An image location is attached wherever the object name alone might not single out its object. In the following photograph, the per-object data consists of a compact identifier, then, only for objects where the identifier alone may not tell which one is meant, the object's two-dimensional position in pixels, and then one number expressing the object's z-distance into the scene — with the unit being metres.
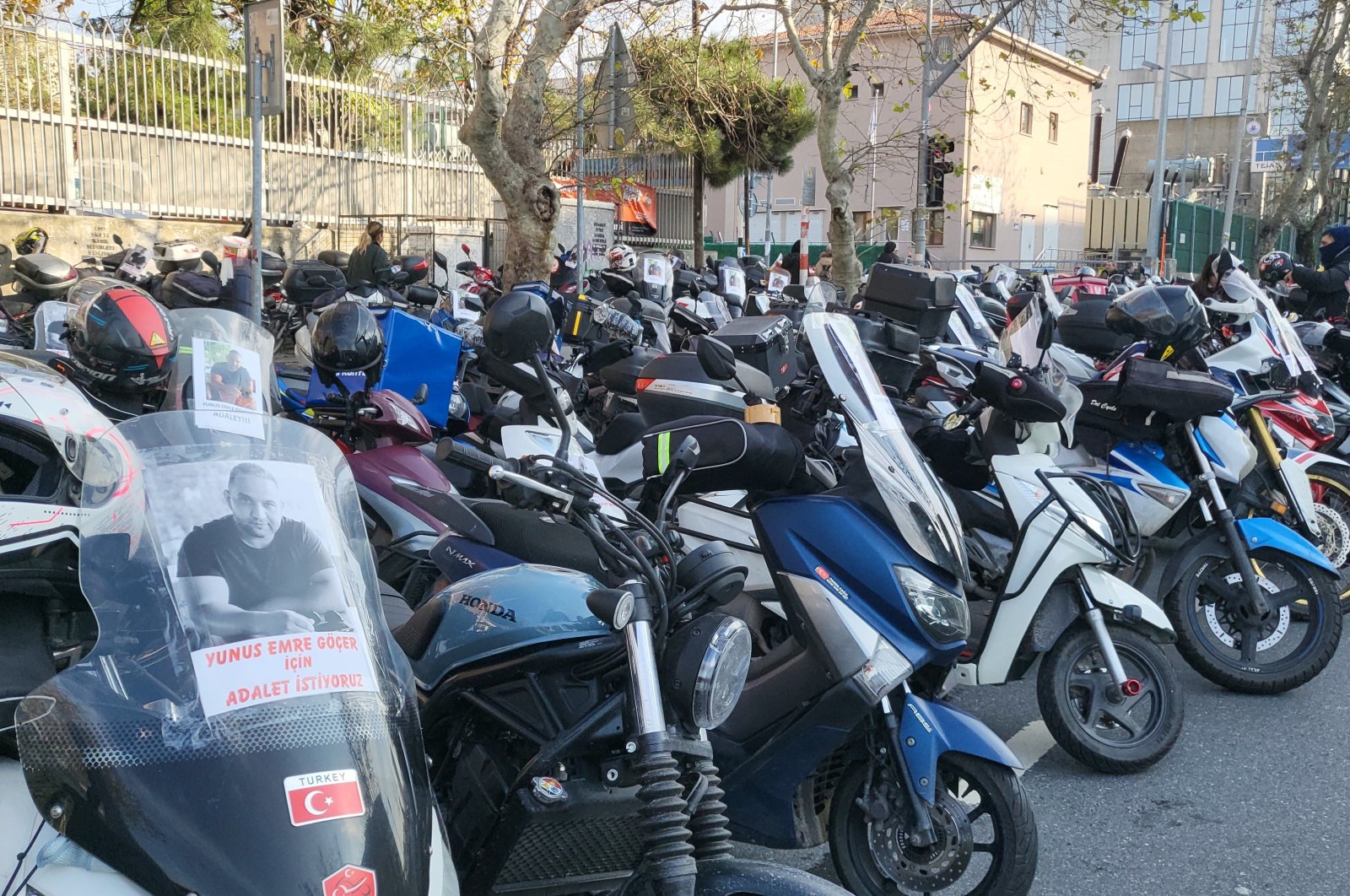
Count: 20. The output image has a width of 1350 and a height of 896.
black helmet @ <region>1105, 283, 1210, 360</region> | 5.81
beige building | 37.59
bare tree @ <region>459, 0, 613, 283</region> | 9.86
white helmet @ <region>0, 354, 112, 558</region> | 3.61
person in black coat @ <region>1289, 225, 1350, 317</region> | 11.08
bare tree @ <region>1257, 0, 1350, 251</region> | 28.66
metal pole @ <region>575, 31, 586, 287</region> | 9.33
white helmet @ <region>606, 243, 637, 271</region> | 11.88
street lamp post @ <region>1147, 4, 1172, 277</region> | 28.77
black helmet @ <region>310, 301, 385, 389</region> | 5.00
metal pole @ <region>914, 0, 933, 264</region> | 17.05
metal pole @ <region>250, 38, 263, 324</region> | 6.52
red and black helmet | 3.88
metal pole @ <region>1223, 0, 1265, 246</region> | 31.44
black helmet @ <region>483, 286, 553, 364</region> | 3.07
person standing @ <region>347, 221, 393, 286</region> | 11.78
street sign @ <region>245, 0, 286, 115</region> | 6.71
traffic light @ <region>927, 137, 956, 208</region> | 18.48
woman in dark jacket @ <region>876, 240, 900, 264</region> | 10.59
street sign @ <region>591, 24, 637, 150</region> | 9.04
